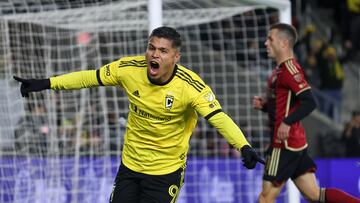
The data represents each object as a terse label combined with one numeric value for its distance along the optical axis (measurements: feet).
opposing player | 50.06
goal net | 66.54
